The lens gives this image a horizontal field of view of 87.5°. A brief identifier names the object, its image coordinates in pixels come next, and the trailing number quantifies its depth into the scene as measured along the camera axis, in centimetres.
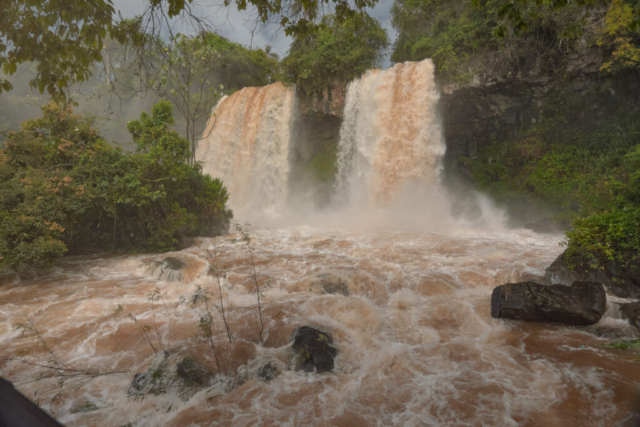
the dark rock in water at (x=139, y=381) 402
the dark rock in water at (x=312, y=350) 448
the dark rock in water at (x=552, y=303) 538
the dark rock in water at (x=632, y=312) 518
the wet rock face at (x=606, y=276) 630
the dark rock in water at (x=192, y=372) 412
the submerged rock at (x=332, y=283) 692
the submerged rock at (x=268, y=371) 431
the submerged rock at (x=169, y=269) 799
